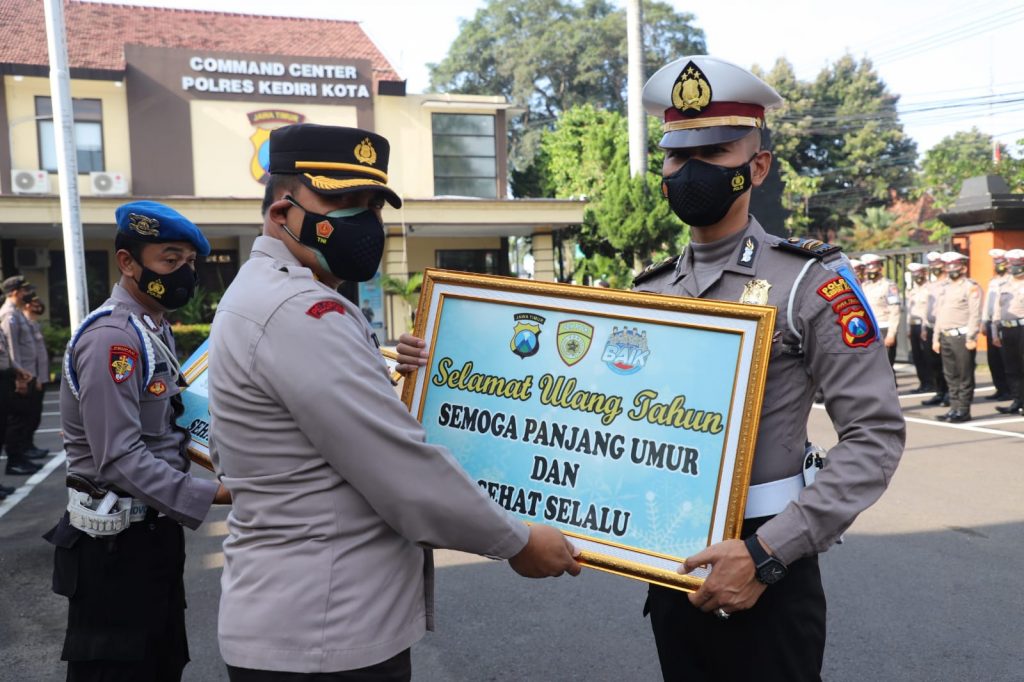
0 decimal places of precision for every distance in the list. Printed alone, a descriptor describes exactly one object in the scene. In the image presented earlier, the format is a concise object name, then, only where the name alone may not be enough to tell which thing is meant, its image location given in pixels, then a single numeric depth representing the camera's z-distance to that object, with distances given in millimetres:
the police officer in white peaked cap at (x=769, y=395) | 2016
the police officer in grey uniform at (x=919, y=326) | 13414
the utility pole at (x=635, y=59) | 18625
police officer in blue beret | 2717
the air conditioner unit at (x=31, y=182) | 20375
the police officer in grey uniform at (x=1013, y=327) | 10977
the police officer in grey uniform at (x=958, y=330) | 10797
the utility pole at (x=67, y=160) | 9977
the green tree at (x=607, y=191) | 22016
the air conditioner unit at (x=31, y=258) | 21562
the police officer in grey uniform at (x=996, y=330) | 11789
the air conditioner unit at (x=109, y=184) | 21000
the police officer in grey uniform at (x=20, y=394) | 8836
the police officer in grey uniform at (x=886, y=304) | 12469
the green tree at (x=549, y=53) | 50938
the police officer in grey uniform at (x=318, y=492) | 1764
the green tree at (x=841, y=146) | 48406
